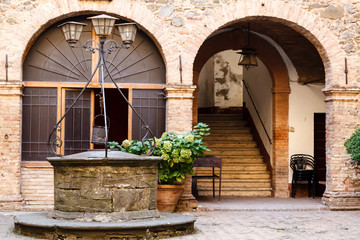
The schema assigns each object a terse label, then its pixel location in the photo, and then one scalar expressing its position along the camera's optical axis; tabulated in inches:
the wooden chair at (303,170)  558.3
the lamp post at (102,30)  362.9
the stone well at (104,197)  321.7
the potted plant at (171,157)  421.7
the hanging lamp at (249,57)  519.2
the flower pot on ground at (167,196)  433.4
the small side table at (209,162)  477.7
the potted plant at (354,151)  450.6
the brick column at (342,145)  474.9
